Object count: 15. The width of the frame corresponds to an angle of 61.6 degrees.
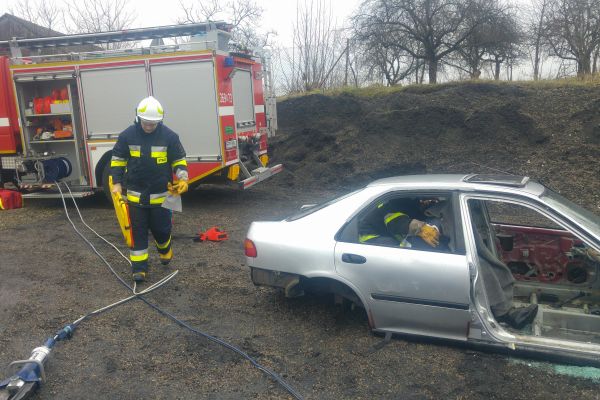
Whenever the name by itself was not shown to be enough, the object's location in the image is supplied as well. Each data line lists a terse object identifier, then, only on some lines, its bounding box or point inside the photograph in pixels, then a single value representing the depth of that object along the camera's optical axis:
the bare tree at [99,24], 25.06
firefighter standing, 5.09
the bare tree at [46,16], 25.81
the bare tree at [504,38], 15.26
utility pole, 16.95
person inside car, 3.58
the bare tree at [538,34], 17.80
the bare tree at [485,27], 15.23
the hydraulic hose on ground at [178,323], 3.26
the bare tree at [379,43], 16.11
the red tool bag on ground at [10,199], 8.82
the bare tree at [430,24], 15.30
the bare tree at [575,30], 15.46
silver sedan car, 3.35
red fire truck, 7.88
